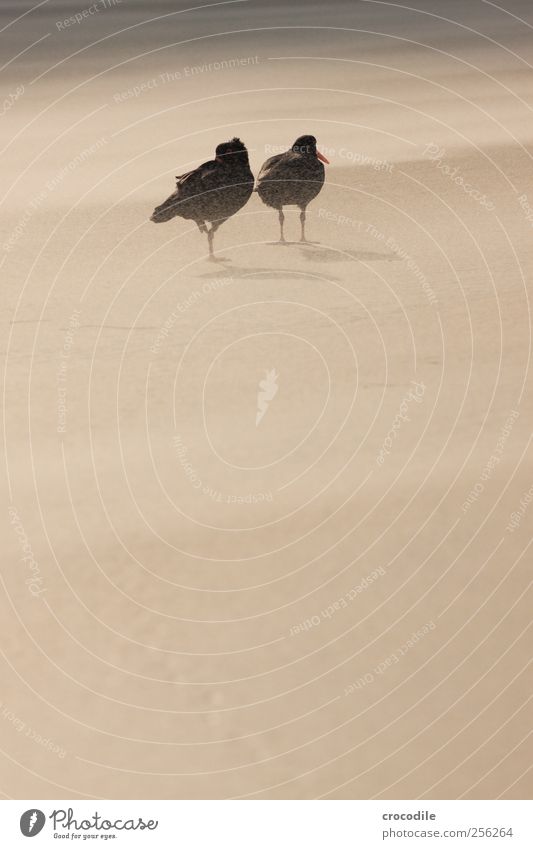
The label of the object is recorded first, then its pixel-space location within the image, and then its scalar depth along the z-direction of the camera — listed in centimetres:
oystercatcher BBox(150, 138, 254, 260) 1128
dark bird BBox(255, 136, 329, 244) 1162
